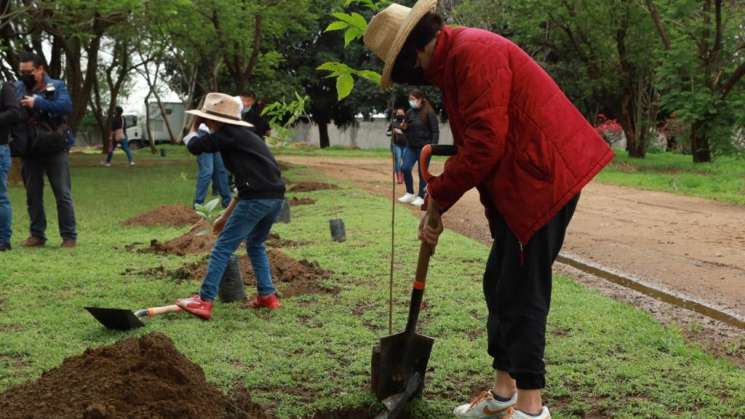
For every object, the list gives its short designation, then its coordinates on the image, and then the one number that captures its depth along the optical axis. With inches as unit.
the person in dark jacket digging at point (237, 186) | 232.1
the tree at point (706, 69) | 847.7
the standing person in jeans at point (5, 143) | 328.2
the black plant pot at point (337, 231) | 379.2
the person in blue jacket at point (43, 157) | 335.6
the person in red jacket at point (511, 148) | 132.1
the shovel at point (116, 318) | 209.2
